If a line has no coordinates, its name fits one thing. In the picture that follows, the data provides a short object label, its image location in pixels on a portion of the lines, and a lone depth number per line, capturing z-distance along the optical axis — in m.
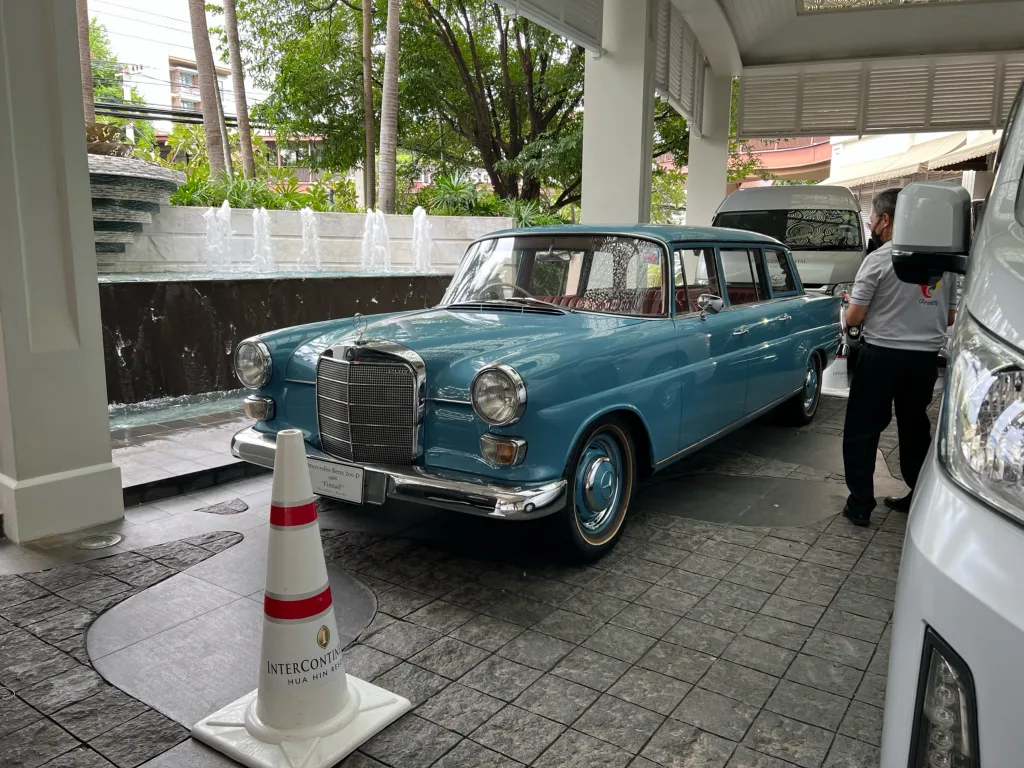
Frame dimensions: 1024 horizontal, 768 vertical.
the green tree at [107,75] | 38.09
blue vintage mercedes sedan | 3.38
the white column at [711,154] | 15.50
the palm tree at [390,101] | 16.84
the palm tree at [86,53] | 14.46
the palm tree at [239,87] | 18.73
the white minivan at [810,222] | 9.93
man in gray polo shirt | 4.10
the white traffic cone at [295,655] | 2.41
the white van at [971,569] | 1.25
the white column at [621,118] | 8.92
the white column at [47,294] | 3.88
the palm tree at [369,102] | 19.39
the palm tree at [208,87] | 16.43
